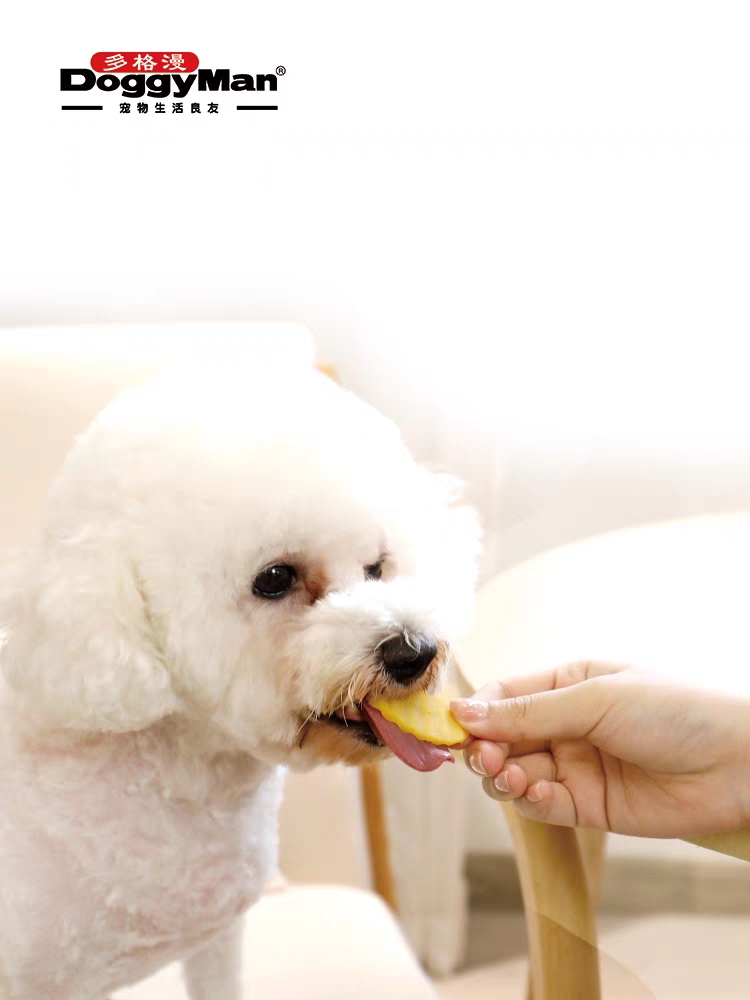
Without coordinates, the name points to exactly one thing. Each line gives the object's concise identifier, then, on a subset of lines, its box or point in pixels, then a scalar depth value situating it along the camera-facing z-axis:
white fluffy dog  0.62
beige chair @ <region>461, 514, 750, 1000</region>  0.77
